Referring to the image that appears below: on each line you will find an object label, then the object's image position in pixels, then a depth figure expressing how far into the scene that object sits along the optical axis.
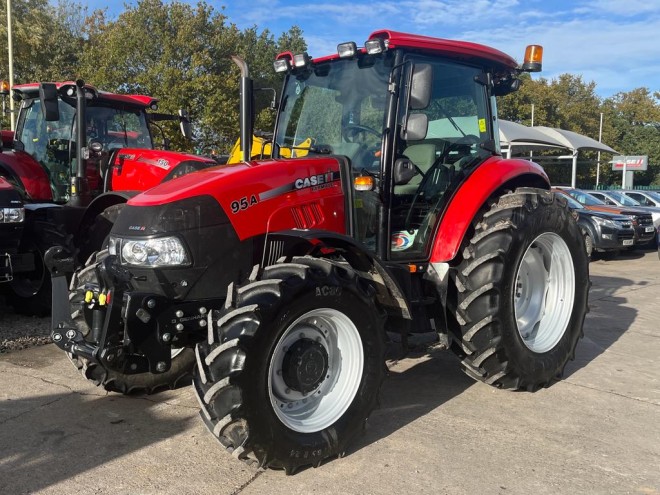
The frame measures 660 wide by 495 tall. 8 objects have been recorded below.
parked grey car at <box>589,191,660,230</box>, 17.70
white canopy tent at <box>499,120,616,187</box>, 22.69
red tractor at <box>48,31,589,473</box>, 3.13
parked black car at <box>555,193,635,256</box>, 13.73
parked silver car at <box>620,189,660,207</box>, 19.39
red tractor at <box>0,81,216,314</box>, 6.16
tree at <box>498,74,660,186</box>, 41.09
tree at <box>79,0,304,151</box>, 18.34
